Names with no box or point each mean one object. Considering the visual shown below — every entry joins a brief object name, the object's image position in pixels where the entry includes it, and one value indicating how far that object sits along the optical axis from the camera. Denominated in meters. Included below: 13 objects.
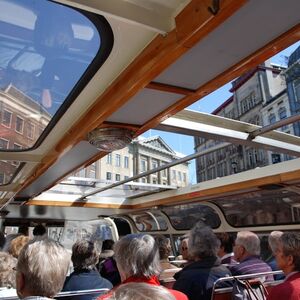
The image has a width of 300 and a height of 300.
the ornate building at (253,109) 13.26
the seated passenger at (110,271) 3.98
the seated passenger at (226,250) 4.04
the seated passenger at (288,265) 2.01
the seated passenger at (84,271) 2.76
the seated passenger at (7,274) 2.36
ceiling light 2.57
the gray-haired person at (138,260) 2.11
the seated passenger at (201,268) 2.51
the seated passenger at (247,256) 3.16
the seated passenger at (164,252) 3.76
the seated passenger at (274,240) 2.50
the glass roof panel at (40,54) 1.52
